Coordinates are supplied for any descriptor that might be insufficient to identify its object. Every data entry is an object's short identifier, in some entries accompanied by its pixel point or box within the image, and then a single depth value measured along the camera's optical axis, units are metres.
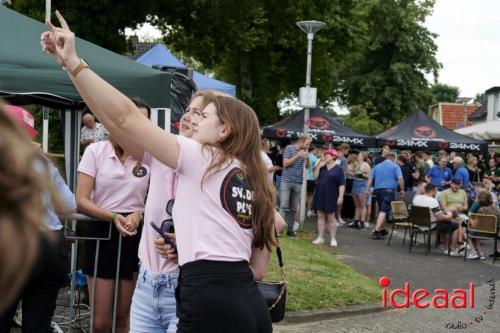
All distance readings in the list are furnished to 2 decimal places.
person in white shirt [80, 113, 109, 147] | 10.61
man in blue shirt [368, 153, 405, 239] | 16.16
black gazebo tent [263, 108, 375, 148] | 22.48
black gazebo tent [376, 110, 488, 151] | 23.19
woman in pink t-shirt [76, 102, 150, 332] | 4.62
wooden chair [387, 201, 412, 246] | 15.04
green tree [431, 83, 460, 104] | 123.31
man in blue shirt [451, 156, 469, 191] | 17.11
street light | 15.45
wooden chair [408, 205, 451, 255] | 14.00
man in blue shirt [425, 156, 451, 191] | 17.92
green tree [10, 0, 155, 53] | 17.89
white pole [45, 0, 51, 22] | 7.43
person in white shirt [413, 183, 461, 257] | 14.11
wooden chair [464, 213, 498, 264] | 13.12
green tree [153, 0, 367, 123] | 22.54
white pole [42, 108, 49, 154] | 8.97
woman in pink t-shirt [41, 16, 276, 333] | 2.55
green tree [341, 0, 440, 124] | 48.78
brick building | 72.75
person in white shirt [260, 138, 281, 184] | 15.25
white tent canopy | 22.52
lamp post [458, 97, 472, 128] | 68.82
